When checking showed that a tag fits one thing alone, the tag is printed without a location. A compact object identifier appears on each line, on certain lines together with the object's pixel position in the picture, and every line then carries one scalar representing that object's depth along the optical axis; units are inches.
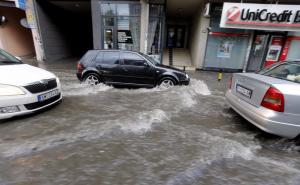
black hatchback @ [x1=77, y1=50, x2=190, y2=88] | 266.4
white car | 140.4
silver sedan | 117.8
